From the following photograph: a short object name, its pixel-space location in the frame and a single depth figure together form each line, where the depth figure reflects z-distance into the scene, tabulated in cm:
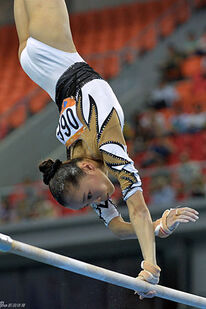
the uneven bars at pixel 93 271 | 682
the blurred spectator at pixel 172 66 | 2256
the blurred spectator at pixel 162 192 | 1591
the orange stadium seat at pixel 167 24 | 2555
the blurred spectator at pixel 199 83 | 2117
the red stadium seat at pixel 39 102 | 2210
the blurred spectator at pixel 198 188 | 1556
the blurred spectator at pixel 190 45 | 2292
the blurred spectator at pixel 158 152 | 1784
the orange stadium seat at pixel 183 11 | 2602
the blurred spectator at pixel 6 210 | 1700
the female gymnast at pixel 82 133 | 805
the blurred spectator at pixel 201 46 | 2258
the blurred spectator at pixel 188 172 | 1545
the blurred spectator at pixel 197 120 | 1886
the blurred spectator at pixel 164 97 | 2119
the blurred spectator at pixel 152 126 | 1914
